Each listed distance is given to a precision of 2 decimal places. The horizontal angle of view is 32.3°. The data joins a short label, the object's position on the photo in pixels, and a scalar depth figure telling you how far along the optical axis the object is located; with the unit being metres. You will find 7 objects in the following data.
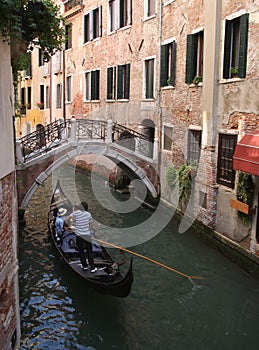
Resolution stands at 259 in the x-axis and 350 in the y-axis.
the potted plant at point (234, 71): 6.94
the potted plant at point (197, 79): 8.20
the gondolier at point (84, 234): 5.91
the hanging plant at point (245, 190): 6.59
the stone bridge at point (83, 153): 9.18
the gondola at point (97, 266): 5.39
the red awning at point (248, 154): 6.00
